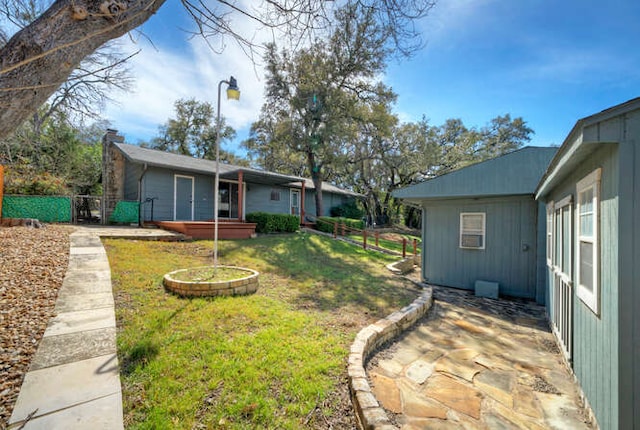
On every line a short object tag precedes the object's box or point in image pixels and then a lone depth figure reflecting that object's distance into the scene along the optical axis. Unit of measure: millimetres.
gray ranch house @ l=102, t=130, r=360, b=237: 11430
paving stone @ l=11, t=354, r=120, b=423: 1921
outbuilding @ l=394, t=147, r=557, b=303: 6078
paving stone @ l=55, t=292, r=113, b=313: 3436
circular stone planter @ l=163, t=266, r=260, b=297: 4305
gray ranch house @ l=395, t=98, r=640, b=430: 1753
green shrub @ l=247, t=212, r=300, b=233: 12422
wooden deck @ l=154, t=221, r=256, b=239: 9409
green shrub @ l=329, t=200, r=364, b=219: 22297
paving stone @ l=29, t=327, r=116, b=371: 2431
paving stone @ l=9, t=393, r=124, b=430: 1774
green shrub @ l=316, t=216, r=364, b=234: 16309
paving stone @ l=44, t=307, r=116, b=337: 2938
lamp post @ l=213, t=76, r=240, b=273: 4977
